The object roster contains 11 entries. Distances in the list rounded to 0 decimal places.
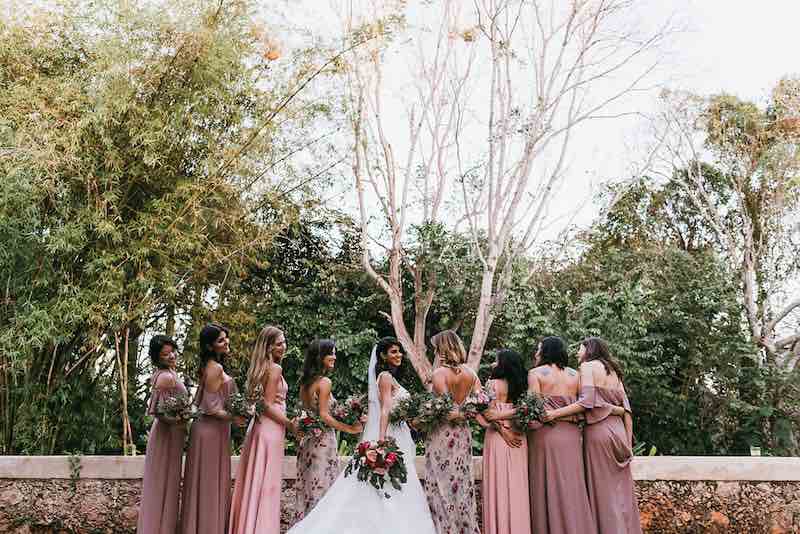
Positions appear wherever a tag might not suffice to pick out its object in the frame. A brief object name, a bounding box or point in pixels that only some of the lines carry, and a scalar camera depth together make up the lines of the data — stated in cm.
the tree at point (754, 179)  1445
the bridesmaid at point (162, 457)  490
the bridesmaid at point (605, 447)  484
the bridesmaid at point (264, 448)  480
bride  464
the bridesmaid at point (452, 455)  487
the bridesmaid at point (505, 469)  477
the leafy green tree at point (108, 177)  613
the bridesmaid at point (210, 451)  481
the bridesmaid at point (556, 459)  477
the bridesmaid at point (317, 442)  511
